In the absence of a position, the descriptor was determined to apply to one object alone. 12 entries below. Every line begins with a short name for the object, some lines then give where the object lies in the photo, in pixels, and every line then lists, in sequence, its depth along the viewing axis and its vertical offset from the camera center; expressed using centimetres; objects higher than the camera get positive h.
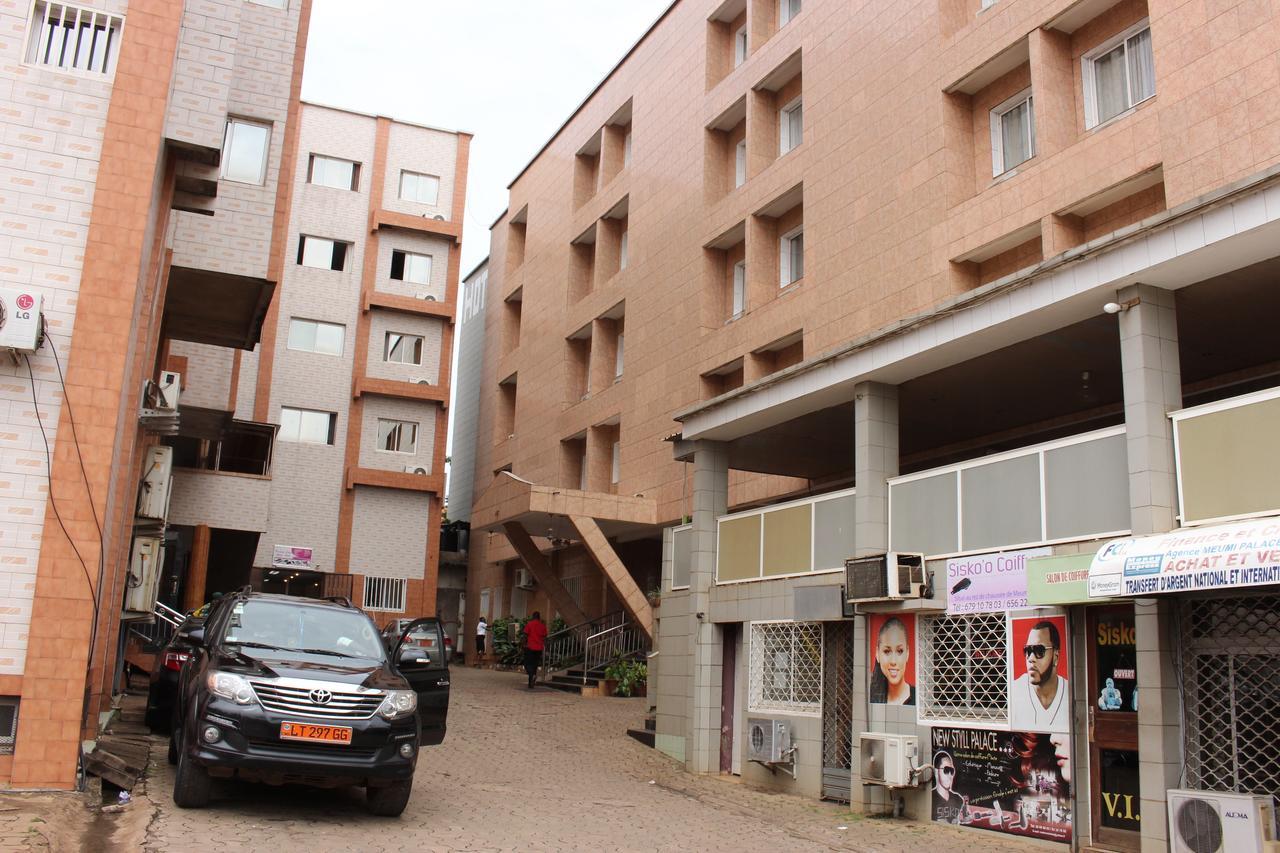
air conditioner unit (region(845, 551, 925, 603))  1176 +88
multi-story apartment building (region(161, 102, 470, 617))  3319 +823
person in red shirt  2436 +1
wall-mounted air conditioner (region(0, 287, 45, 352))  999 +277
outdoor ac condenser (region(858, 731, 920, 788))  1141 -106
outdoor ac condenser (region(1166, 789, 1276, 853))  776 -109
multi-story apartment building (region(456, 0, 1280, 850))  895 +331
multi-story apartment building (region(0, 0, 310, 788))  995 +342
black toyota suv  863 -66
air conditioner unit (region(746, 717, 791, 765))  1355 -110
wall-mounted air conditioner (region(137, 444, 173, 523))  1559 +208
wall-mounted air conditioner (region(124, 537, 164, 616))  1530 +72
